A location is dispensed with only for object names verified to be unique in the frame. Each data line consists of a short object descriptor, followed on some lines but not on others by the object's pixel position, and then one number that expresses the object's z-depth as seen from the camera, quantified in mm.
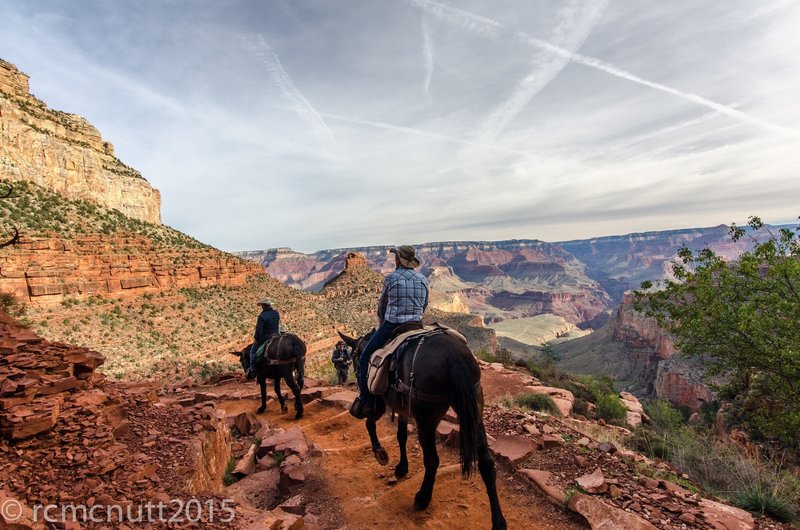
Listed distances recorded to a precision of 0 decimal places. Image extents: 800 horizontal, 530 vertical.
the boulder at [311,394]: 10242
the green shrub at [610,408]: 14103
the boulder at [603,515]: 3885
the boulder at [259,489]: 5449
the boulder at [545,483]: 4559
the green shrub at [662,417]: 13185
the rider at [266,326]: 10023
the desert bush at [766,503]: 4353
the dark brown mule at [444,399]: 3969
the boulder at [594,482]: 4621
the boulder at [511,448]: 5574
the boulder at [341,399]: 9383
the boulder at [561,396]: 11598
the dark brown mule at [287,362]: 9320
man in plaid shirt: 5277
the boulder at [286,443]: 6523
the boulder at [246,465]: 6203
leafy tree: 9430
